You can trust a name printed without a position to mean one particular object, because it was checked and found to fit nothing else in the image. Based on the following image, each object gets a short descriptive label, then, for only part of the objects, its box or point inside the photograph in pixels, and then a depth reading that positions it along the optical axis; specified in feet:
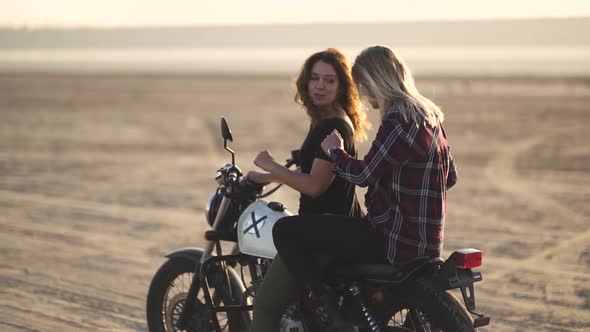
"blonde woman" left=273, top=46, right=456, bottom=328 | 31.22
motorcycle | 31.17
